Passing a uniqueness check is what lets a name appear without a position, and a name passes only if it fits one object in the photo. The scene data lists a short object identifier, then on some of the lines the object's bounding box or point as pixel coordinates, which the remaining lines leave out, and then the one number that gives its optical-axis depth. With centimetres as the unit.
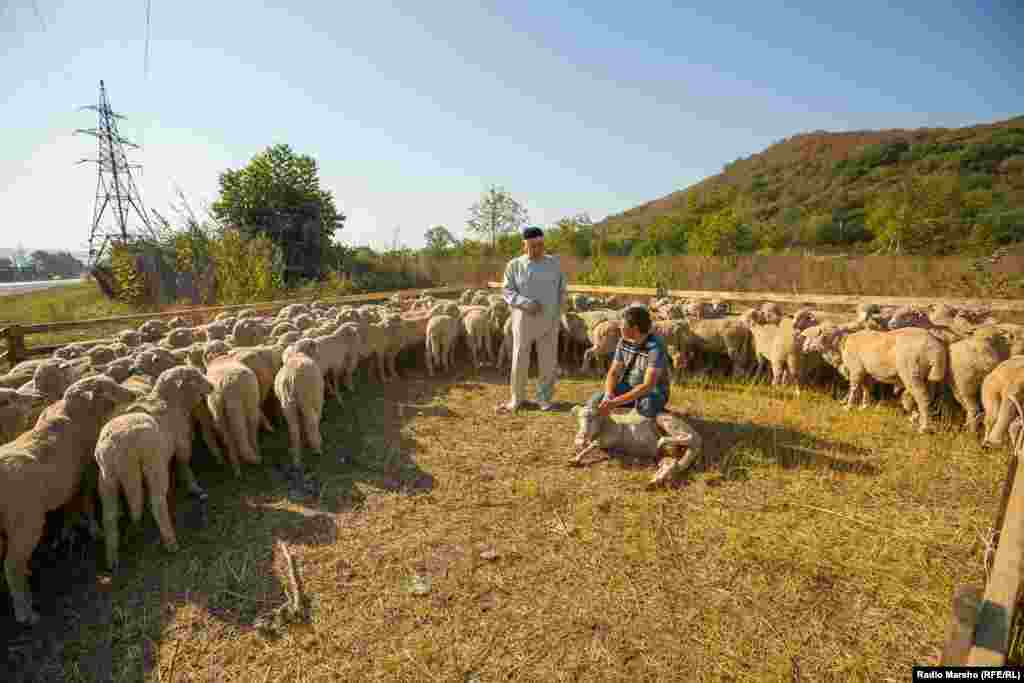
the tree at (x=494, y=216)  3366
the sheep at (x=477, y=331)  907
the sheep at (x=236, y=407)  470
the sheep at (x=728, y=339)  810
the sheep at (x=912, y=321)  728
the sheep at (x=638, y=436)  491
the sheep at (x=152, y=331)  788
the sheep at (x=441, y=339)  875
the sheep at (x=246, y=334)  716
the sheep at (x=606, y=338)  802
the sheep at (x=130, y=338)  734
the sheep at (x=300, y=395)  496
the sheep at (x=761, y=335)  773
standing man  644
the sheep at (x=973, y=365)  520
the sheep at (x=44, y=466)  303
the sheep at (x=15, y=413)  405
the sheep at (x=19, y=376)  521
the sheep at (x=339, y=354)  673
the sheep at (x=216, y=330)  745
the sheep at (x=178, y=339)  711
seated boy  498
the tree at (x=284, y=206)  1923
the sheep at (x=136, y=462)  340
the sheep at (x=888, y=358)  547
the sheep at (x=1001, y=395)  467
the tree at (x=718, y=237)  2278
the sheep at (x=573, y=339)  920
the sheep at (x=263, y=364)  557
